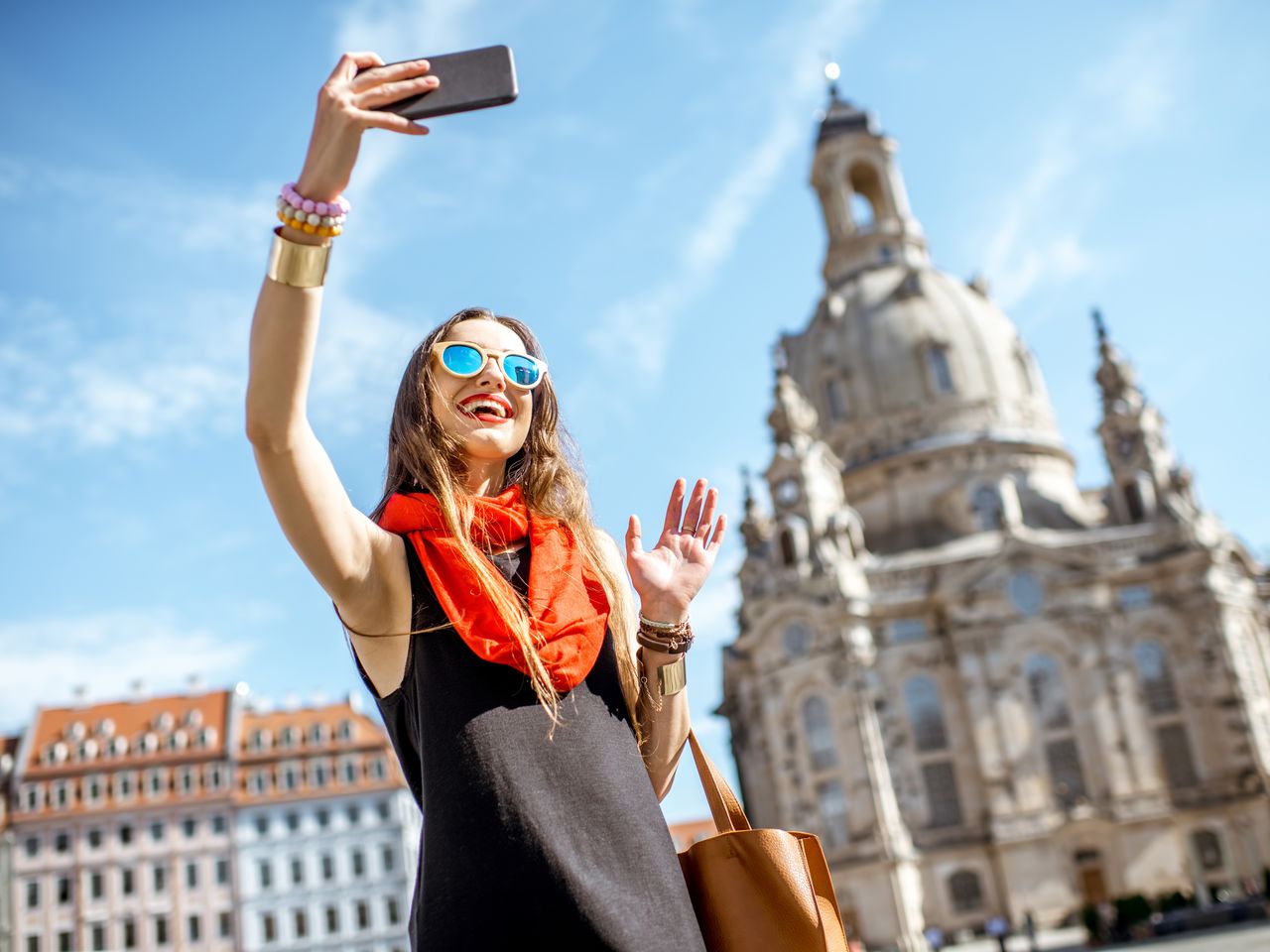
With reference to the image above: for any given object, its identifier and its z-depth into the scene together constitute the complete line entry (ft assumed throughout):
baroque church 142.00
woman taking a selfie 8.24
